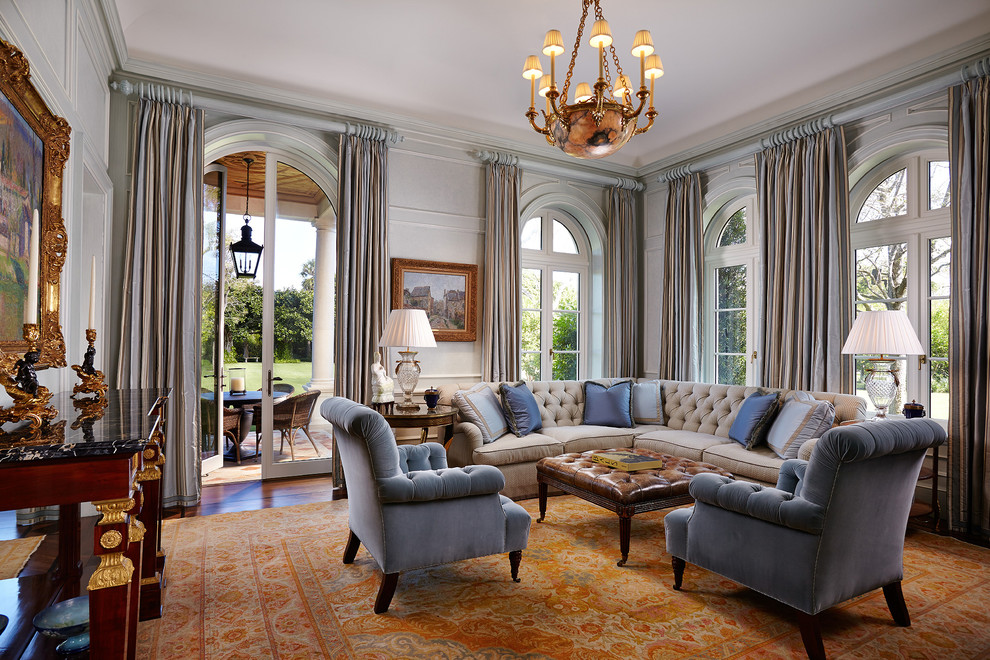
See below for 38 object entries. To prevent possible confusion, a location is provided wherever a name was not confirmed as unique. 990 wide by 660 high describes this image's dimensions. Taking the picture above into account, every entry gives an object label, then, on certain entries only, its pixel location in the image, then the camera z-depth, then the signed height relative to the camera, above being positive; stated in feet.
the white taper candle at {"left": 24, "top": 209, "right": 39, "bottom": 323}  5.53 +0.53
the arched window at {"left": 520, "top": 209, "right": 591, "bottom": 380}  20.15 +1.34
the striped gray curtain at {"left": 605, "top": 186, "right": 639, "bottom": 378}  20.54 +1.66
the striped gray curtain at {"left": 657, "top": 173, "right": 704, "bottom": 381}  18.85 +1.71
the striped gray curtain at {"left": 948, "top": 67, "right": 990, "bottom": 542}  11.81 +0.50
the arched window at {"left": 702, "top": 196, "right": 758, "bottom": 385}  18.21 +1.37
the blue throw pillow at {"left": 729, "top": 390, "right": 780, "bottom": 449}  13.60 -2.01
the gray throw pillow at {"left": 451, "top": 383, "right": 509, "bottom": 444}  14.49 -1.99
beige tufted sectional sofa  13.10 -2.68
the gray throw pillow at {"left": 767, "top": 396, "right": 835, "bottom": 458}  12.59 -1.99
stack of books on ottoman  11.42 -2.57
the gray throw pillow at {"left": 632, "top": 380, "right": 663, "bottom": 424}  17.02 -2.07
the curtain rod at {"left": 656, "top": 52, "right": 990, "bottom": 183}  12.11 +5.56
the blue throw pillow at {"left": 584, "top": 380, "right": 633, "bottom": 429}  16.48 -2.05
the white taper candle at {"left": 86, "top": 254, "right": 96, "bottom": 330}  7.73 +0.41
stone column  17.10 +0.98
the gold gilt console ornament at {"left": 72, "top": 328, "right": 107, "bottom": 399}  7.53 -0.67
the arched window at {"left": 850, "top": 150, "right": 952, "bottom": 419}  13.55 +1.99
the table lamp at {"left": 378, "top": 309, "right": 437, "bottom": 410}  13.83 -0.03
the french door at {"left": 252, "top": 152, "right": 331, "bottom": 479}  16.31 -0.01
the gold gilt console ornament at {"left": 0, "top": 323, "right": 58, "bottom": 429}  5.19 -0.59
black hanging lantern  17.69 +2.32
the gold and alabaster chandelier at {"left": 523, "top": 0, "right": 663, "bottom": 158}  9.55 +3.94
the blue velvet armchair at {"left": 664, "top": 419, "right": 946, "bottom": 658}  6.96 -2.45
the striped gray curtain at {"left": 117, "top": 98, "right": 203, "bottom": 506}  13.55 +1.22
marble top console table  4.24 -1.17
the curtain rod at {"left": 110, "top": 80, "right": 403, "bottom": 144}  13.58 +5.73
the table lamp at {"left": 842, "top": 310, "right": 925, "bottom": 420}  11.93 -0.15
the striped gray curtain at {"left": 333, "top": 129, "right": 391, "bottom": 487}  15.76 +1.96
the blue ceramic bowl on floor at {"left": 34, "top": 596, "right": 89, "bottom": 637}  6.31 -3.23
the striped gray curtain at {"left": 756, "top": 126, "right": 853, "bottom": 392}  14.47 +1.95
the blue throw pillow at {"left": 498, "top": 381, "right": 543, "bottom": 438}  15.16 -2.03
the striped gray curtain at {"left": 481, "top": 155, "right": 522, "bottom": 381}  18.02 +1.86
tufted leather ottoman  10.30 -2.84
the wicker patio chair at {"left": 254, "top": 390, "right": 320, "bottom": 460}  16.35 -2.36
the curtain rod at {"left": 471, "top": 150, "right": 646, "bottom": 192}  18.19 +5.55
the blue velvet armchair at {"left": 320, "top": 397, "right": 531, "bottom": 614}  8.33 -2.68
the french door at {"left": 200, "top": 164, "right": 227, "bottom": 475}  17.65 +0.63
